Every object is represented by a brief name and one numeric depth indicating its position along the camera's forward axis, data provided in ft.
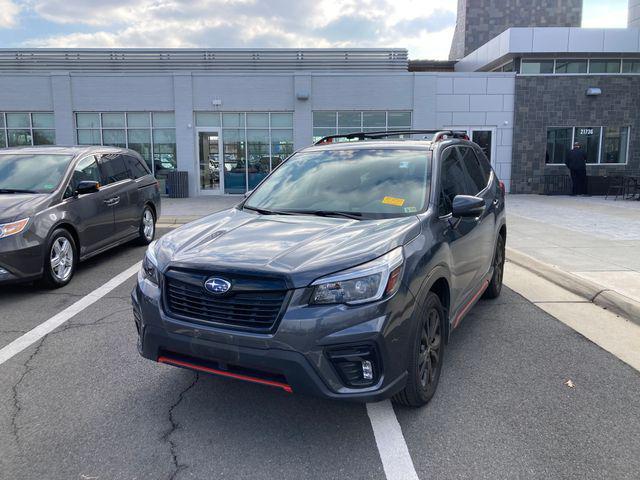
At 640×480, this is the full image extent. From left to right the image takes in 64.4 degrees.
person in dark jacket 62.75
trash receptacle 63.87
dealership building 64.59
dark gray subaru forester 8.78
